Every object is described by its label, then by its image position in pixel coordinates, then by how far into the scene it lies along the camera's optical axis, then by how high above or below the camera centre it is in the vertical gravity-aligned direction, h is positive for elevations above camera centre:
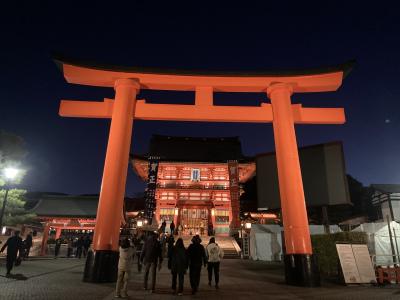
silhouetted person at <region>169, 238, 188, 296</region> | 7.04 -0.14
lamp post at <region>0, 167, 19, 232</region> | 11.93 +3.28
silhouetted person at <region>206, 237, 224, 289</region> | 8.63 -0.01
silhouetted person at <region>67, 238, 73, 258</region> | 20.72 +0.29
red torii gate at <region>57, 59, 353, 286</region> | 8.91 +5.10
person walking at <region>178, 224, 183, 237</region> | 27.24 +2.54
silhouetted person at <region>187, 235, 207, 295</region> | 7.20 -0.07
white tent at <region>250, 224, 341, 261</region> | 17.81 +0.74
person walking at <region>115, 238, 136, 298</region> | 6.34 -0.24
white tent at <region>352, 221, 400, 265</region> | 13.50 +0.79
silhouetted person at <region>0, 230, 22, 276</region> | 9.79 +0.18
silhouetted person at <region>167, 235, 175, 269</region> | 9.25 +0.48
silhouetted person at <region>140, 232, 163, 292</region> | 7.54 +0.07
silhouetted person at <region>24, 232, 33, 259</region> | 15.93 +0.57
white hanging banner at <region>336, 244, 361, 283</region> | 9.12 -0.14
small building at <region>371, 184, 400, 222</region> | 21.27 +4.42
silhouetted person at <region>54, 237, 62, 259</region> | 19.96 +0.47
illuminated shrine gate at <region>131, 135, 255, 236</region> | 29.36 +6.73
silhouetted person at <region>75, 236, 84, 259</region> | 19.72 +0.55
